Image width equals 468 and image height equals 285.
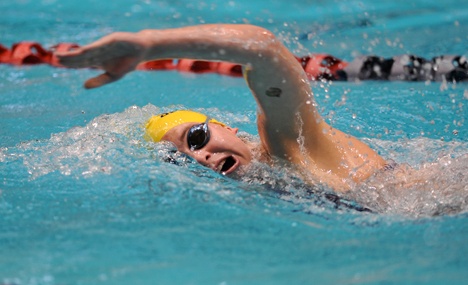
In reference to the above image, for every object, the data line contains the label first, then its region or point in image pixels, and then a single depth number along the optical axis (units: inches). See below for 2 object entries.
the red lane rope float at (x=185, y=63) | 385.5
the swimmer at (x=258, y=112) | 280.5
